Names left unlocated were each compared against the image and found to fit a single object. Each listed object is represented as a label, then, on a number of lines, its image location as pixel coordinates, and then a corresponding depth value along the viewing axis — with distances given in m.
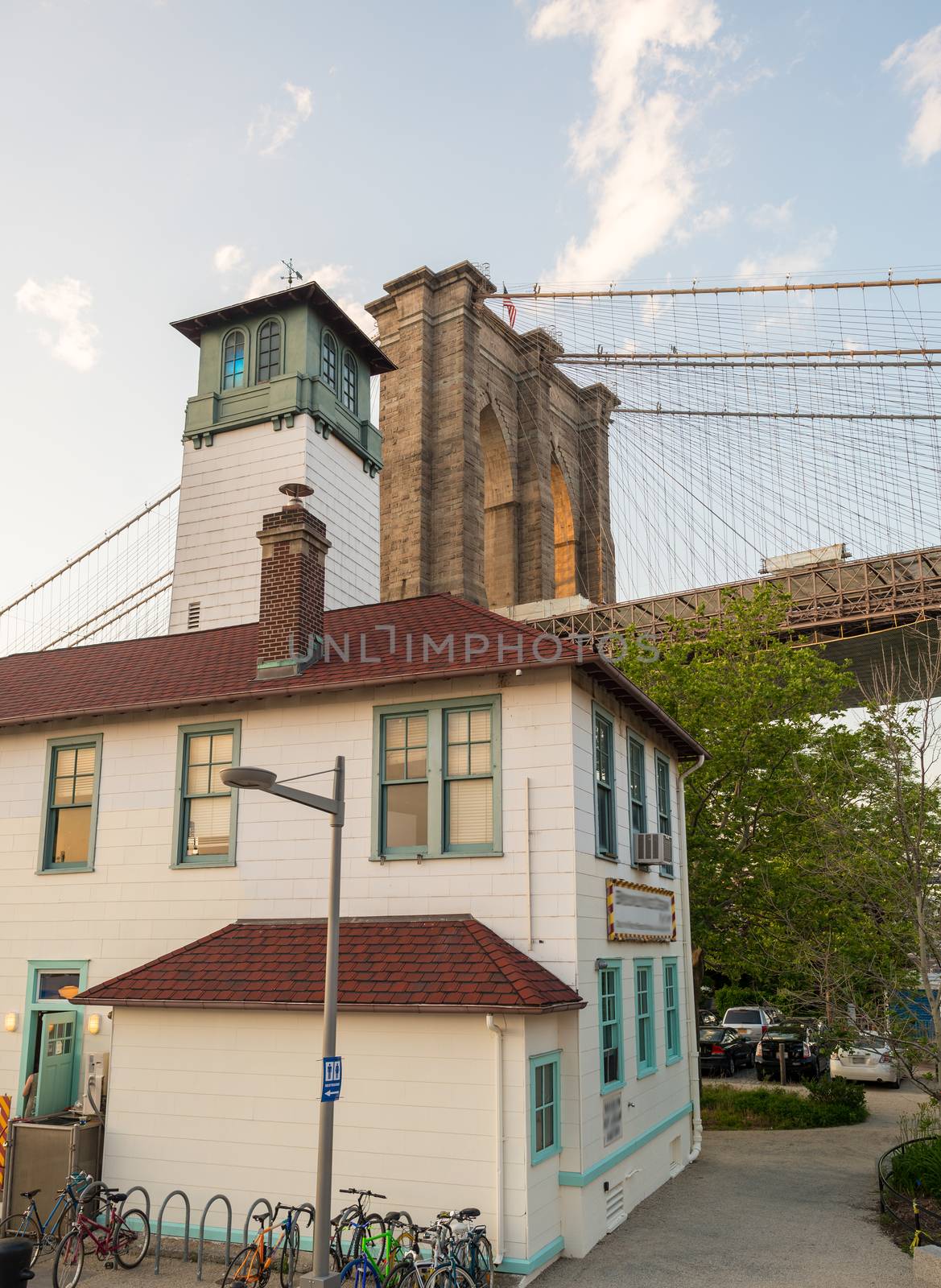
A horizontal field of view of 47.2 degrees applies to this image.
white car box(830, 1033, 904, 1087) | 29.00
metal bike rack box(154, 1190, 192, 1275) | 11.14
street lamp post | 8.69
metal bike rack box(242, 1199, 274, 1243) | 10.76
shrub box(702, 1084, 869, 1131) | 21.25
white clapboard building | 11.48
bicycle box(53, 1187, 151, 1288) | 11.03
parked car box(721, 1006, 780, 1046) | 32.19
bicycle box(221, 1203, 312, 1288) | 10.55
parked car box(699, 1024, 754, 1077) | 28.49
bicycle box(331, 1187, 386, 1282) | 10.32
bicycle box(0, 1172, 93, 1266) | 11.50
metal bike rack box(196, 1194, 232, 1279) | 10.87
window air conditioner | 15.25
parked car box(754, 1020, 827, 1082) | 28.27
